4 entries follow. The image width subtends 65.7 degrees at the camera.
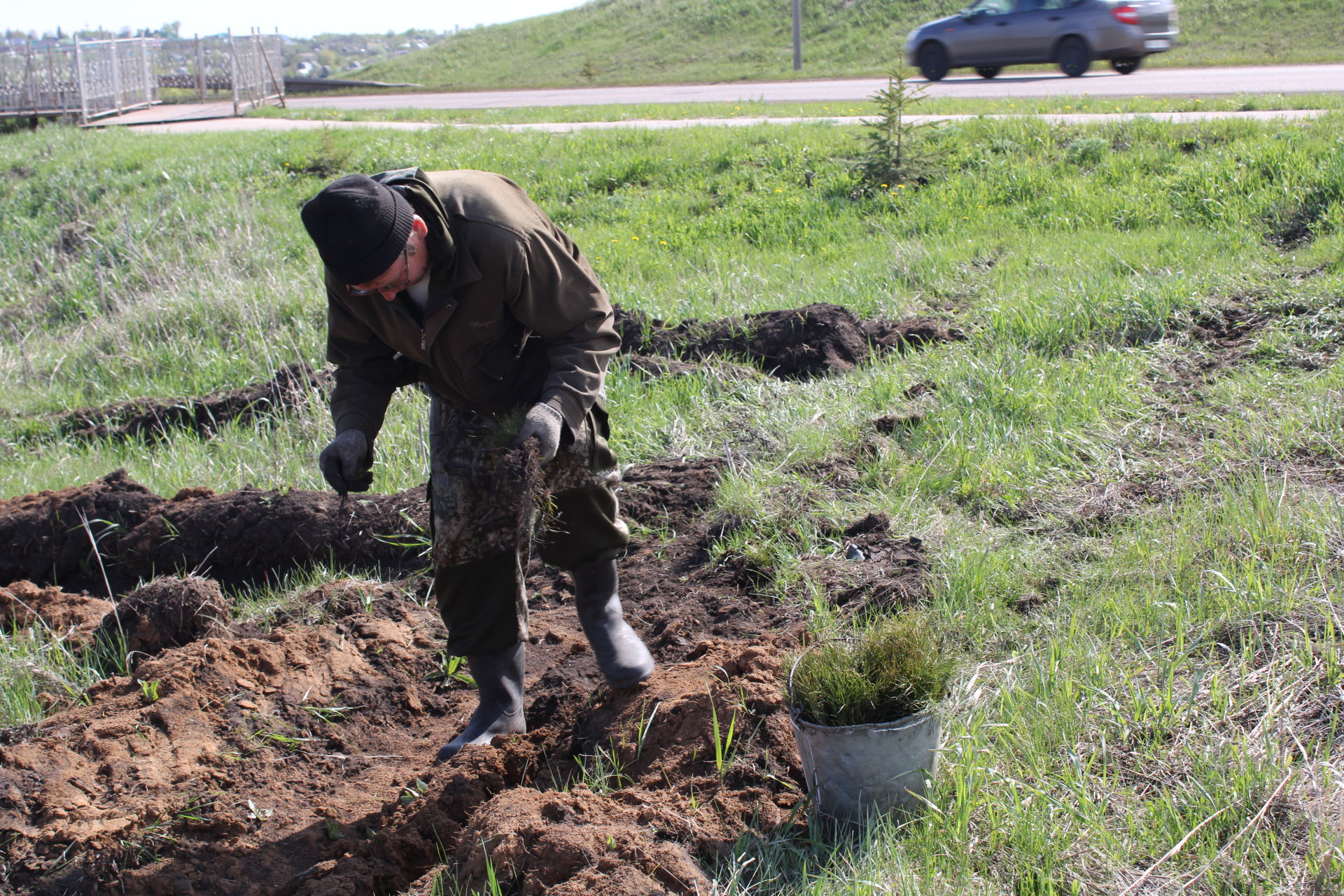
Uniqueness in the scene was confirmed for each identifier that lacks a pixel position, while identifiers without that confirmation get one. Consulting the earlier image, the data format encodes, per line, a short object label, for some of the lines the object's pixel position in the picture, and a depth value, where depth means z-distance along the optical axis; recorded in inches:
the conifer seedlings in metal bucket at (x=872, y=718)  91.4
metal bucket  90.9
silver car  623.5
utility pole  1002.7
